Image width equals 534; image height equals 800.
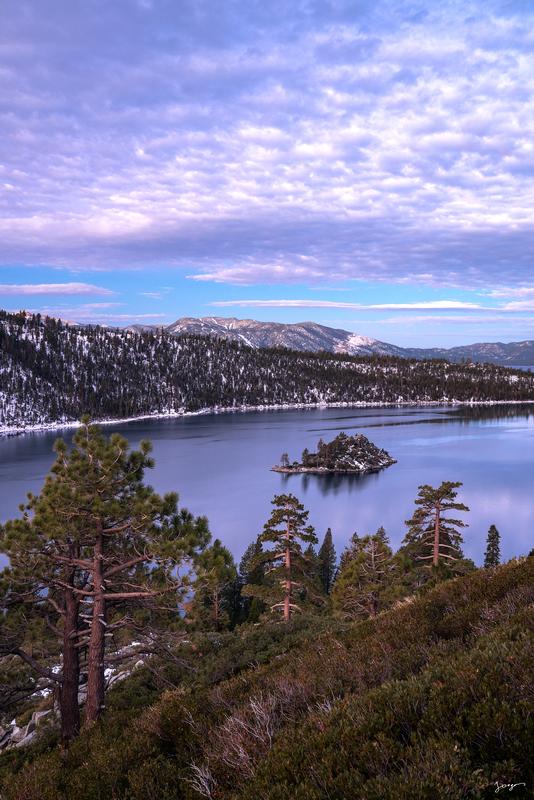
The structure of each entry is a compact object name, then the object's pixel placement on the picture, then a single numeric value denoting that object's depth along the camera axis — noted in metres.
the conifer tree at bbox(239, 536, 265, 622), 41.14
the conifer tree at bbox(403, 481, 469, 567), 31.88
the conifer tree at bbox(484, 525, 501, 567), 48.72
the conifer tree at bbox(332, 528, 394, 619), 24.39
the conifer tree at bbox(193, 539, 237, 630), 12.58
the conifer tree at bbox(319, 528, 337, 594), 54.12
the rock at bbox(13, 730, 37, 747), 14.02
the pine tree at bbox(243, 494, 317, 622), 28.45
